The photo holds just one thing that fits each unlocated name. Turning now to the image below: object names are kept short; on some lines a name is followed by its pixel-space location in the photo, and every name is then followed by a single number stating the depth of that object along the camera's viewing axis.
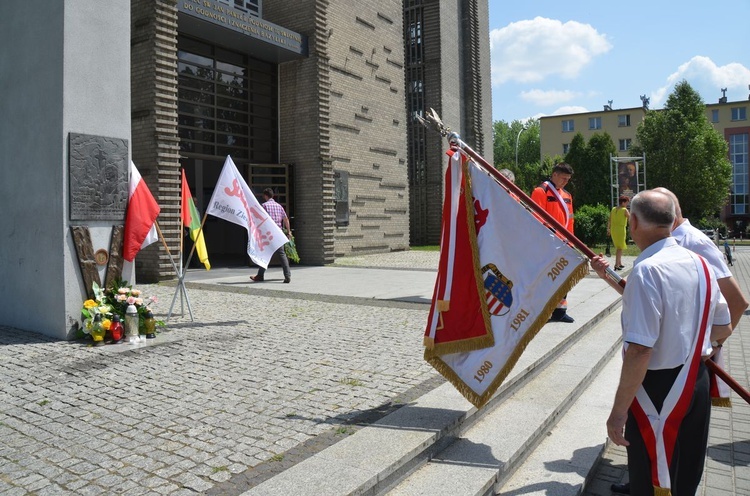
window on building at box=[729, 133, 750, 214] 71.06
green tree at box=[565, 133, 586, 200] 57.41
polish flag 7.21
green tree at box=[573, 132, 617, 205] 56.31
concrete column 6.67
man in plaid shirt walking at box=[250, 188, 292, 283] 11.86
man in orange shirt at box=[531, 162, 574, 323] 7.62
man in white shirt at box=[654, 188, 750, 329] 3.61
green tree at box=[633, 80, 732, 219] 47.28
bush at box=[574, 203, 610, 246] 24.76
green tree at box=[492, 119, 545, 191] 89.06
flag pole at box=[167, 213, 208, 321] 7.95
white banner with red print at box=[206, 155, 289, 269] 7.98
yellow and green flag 8.34
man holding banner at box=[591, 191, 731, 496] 2.52
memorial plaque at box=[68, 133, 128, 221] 6.70
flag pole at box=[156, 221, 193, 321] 7.99
